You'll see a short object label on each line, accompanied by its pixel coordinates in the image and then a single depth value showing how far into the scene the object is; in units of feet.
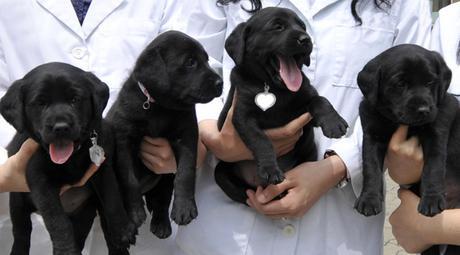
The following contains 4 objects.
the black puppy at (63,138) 7.09
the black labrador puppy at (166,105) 7.87
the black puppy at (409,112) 7.45
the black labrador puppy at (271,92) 7.71
